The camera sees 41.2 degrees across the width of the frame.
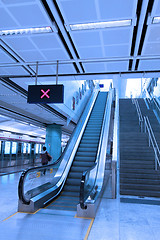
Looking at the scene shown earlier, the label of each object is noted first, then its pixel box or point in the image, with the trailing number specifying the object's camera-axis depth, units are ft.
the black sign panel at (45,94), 18.25
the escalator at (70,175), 17.04
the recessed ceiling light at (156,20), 11.58
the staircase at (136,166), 23.99
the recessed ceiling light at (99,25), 12.05
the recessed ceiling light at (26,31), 12.93
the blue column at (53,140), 51.47
